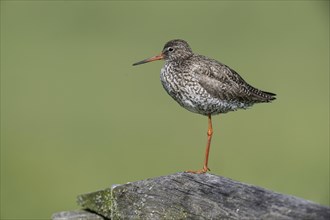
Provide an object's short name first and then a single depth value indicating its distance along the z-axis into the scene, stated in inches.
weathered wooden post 235.9
